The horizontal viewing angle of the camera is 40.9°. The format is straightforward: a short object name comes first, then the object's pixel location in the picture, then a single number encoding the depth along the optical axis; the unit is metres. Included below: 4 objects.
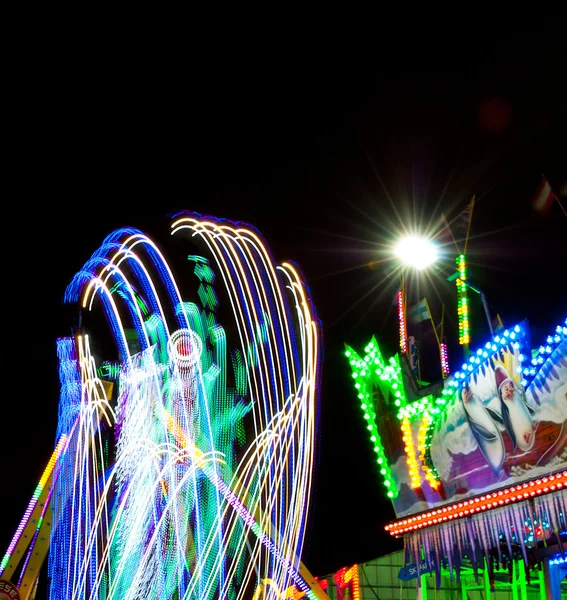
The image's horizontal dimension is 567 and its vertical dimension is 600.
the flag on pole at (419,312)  20.55
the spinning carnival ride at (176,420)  16.14
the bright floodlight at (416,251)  17.84
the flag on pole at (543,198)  17.12
